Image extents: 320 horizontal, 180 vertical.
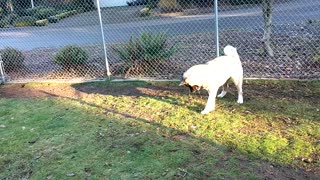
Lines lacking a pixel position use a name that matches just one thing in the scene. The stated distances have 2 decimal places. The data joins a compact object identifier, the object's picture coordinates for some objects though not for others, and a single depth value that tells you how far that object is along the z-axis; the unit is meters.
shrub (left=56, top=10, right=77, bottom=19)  17.04
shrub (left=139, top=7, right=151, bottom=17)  14.04
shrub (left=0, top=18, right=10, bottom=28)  15.23
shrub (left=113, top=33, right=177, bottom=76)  5.81
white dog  3.79
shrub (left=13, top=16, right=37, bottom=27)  15.59
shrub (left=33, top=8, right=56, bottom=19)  17.18
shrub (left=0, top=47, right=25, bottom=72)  6.86
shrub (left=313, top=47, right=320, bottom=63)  5.19
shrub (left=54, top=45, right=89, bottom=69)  6.32
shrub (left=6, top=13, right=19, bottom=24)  15.91
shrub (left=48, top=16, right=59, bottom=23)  16.30
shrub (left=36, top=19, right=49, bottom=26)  15.40
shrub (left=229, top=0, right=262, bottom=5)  10.39
